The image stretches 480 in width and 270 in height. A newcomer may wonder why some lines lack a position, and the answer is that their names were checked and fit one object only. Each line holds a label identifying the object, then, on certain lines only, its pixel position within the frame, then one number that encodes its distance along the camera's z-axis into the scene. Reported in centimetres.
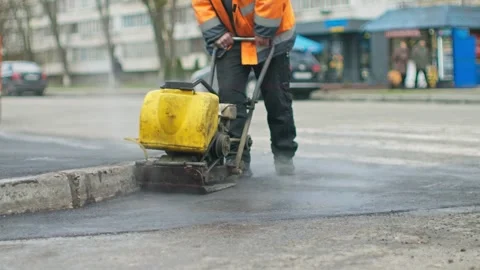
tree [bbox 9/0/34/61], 5586
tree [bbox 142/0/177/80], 4275
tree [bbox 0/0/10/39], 5370
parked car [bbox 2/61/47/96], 3541
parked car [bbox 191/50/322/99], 2327
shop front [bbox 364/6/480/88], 2748
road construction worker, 599
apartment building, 4197
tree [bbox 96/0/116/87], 4663
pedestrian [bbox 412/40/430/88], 2589
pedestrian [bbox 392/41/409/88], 2658
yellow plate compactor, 536
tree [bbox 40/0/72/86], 5655
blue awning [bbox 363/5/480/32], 2788
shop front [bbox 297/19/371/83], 4097
